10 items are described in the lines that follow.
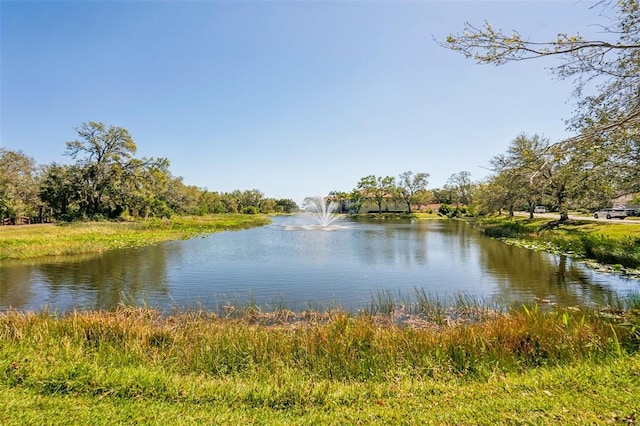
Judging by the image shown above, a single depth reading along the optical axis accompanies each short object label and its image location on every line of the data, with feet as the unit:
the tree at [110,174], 142.31
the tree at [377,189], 286.05
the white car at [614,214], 114.79
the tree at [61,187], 138.00
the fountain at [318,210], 192.64
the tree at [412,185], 282.36
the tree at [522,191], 105.09
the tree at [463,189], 286.05
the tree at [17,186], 120.06
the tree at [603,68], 17.65
